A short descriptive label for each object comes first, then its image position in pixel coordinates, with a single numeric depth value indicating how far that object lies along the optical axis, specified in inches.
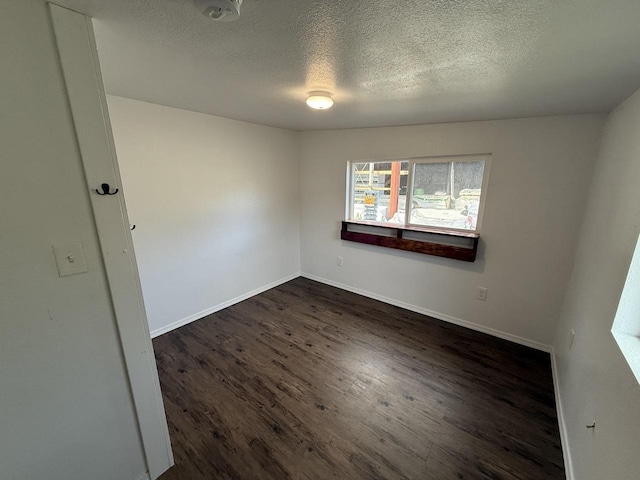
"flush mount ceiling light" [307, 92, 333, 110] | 68.0
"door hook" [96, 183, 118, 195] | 40.4
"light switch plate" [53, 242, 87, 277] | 38.3
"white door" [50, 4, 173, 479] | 36.6
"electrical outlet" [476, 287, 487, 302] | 101.7
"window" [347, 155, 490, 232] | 101.7
